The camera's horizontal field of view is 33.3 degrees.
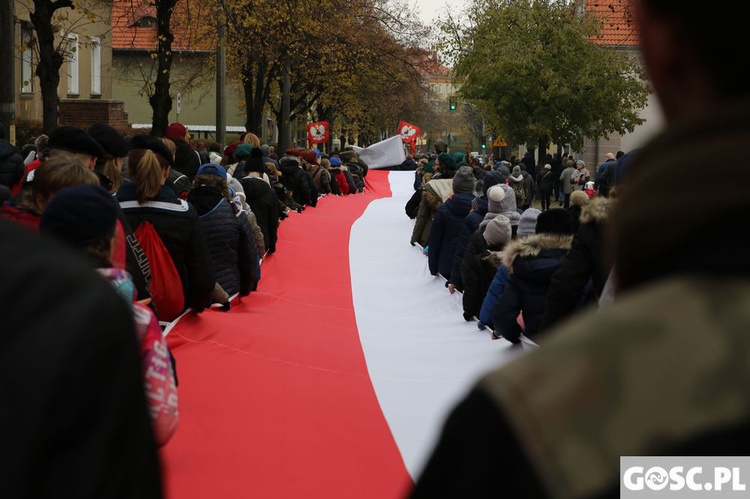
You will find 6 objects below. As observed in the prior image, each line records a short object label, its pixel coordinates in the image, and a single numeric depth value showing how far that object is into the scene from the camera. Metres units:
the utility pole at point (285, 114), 39.16
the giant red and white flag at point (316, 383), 6.62
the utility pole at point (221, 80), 25.85
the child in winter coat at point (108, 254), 3.94
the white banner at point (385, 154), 59.66
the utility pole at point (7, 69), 13.55
